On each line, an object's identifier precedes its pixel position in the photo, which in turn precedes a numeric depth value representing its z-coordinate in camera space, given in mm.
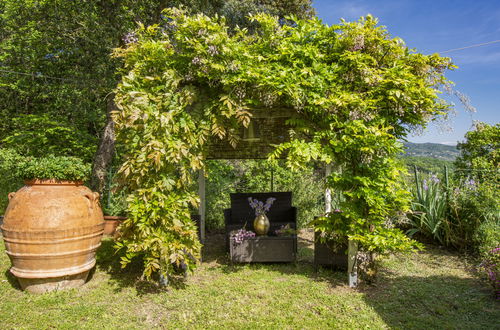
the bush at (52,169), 3338
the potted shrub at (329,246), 3574
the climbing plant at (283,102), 3182
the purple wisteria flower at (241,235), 4207
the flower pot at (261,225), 4383
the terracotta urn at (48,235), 3156
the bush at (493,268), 3217
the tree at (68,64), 7297
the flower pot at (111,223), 5859
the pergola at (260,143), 3858
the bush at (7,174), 7145
